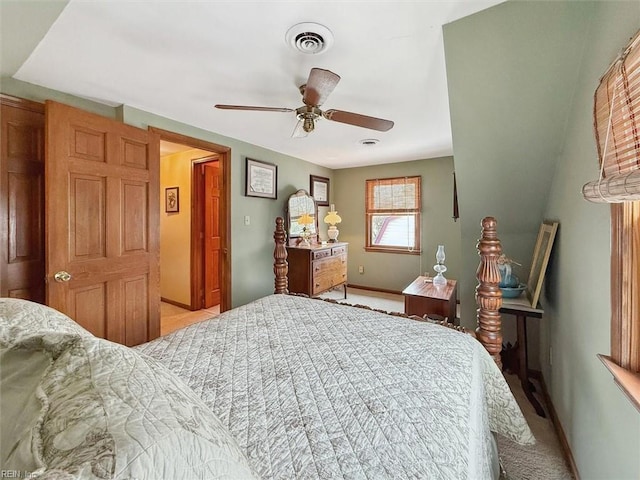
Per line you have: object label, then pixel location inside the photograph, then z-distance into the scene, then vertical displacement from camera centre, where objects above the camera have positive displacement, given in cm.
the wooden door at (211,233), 408 +6
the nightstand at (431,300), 238 -56
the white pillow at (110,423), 38 -30
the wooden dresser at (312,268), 375 -44
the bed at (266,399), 43 -50
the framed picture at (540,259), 191 -17
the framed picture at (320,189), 473 +84
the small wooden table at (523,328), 194 -69
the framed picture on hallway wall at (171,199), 410 +56
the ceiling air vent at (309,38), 139 +105
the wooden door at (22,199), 186 +26
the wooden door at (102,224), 186 +10
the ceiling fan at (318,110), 158 +85
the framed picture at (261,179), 353 +77
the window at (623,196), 81 +13
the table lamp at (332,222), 475 +26
